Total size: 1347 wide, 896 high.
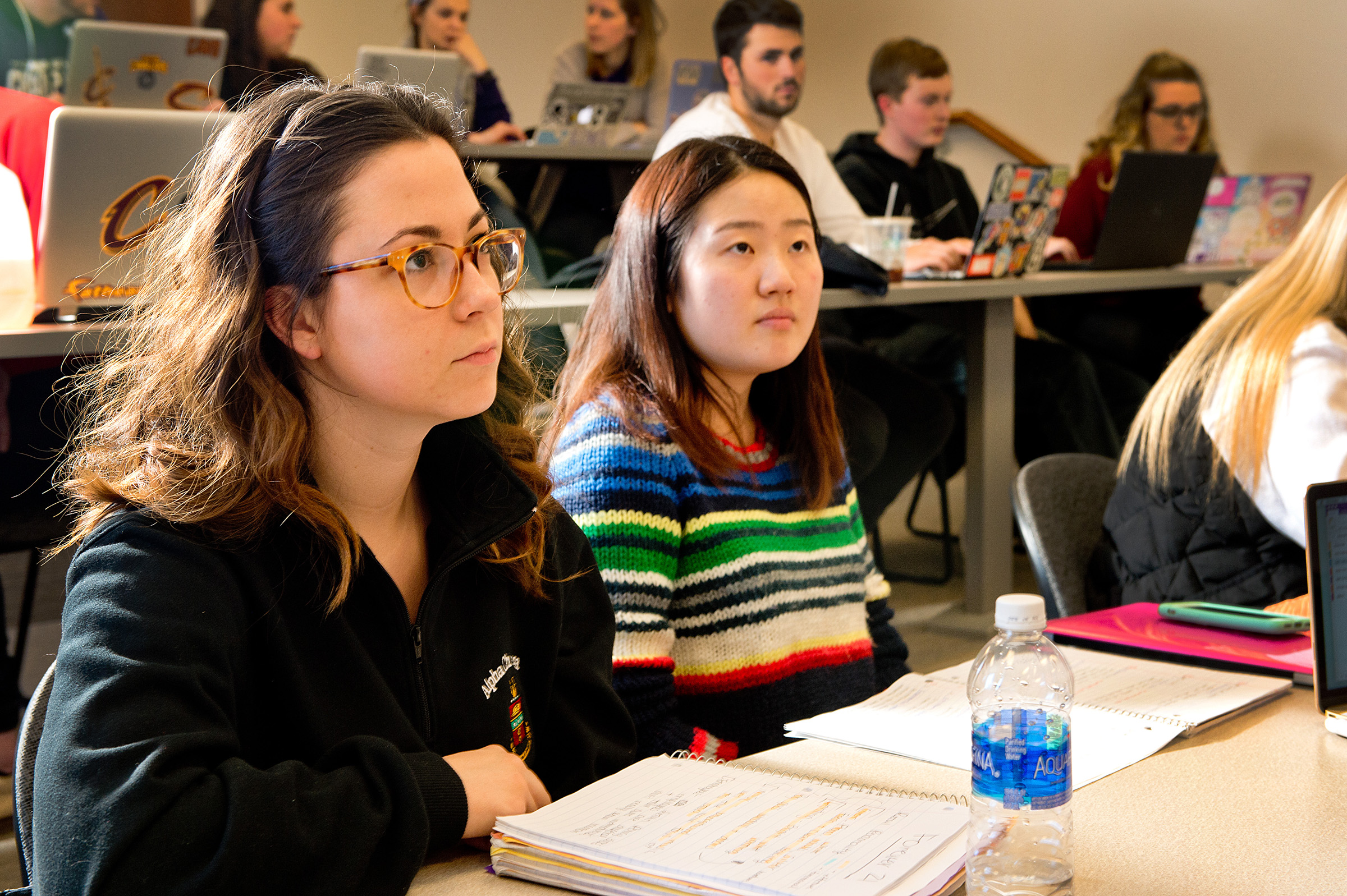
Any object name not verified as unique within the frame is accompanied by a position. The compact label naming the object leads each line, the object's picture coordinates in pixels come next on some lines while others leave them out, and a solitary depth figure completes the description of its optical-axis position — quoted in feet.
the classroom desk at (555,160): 11.25
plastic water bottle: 2.45
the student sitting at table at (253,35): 12.51
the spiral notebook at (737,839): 2.35
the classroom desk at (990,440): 9.78
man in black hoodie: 10.69
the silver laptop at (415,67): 10.46
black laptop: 10.80
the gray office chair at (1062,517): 5.46
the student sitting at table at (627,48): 15.89
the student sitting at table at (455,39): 14.78
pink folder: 3.94
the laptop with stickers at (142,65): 9.73
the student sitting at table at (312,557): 2.40
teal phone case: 4.15
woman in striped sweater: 4.25
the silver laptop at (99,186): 5.89
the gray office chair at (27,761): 2.75
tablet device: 3.34
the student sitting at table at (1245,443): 5.30
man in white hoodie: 10.55
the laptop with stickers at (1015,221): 9.45
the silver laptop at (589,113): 12.98
